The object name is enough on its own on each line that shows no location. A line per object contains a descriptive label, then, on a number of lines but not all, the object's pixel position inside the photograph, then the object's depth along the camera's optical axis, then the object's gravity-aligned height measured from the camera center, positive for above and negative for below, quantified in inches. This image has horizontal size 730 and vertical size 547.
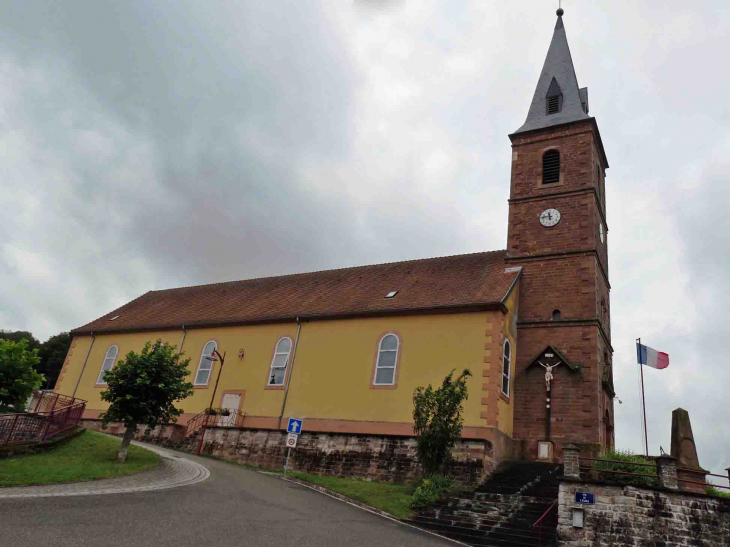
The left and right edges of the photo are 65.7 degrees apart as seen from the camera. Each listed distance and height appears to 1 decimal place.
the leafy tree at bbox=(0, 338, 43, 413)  761.0 +82.8
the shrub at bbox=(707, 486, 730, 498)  631.5 +61.4
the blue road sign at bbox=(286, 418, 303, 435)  764.0 +70.8
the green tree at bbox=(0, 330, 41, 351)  2388.0 +427.9
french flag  850.8 +256.7
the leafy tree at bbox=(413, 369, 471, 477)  655.8 +87.0
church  802.2 +240.6
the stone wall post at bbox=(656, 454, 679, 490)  536.5 +62.6
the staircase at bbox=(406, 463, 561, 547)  527.2 -0.9
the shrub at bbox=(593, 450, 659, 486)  557.6 +65.3
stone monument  555.8 +89.9
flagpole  834.6 +205.4
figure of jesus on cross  839.7 +207.5
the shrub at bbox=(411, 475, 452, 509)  604.7 +14.3
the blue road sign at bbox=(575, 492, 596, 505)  537.0 +27.2
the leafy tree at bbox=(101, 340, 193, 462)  703.7 +81.5
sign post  758.5 +63.5
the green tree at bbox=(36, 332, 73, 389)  2014.0 +300.8
